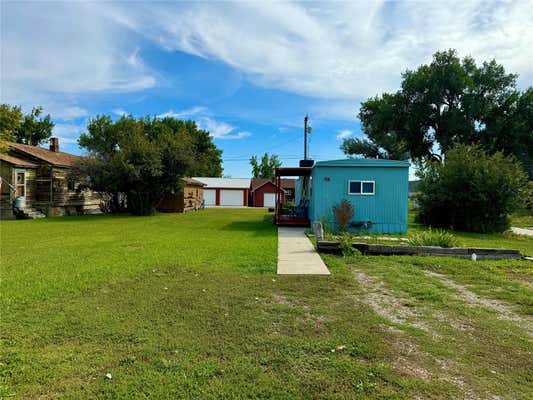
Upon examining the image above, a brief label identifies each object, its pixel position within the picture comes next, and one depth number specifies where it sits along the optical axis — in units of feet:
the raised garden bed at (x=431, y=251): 25.14
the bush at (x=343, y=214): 37.91
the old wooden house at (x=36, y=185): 59.57
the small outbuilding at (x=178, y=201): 83.76
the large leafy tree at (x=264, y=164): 201.98
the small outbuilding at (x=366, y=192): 40.50
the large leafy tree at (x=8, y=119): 55.62
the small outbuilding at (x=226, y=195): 126.31
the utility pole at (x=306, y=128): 89.32
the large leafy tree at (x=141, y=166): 64.23
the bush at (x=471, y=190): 43.52
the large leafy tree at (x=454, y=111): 91.86
